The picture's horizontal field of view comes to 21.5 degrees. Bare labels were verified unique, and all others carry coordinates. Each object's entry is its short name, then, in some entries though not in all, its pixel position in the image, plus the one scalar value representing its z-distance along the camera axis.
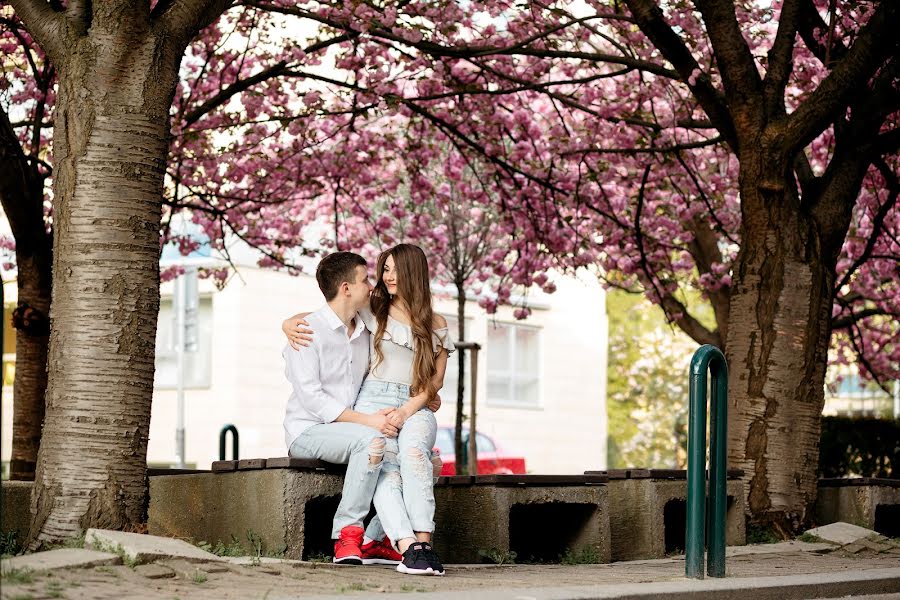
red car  44.15
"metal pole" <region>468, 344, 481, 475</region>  31.26
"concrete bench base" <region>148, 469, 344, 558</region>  11.81
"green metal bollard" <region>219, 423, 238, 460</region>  22.71
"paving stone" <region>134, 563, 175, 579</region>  9.75
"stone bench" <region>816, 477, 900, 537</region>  18.12
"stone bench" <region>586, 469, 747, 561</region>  15.41
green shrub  25.94
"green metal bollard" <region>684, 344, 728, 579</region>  11.22
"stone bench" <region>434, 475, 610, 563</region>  13.65
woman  12.19
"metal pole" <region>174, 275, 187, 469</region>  34.26
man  11.85
